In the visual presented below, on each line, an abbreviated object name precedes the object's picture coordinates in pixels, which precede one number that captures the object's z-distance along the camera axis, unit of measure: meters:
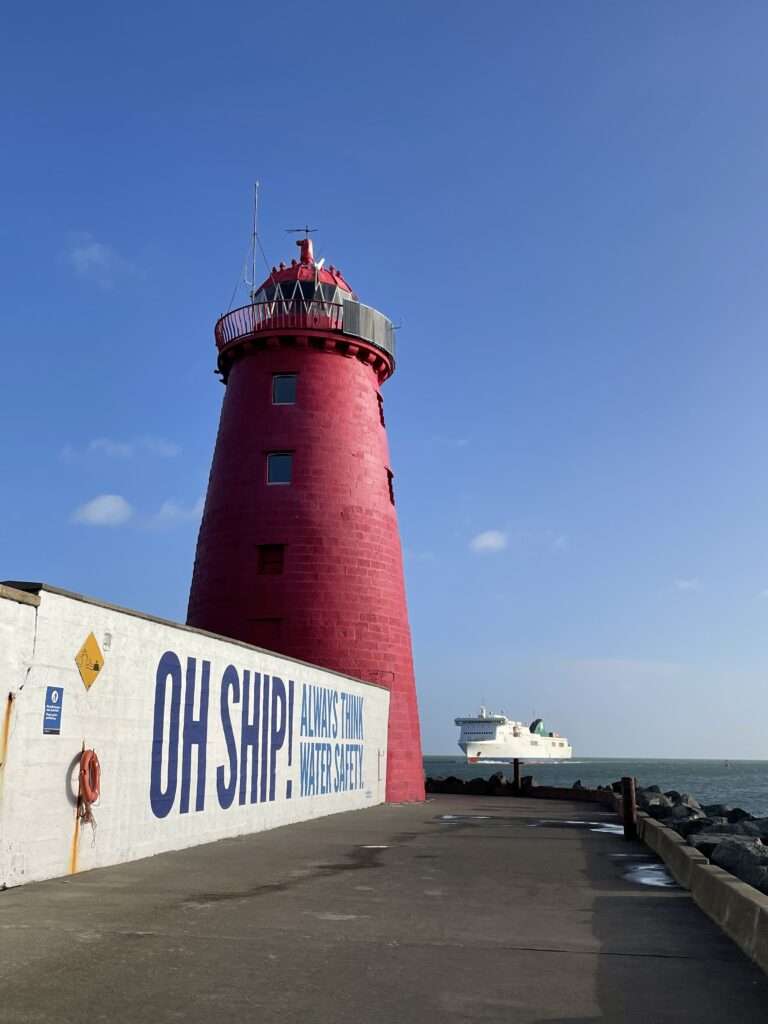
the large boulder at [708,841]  13.12
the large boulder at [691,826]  17.84
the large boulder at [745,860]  10.67
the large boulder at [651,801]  25.06
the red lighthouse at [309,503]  25.45
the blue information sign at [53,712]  10.13
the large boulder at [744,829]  17.91
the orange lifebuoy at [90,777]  10.68
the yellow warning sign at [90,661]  10.82
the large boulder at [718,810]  28.69
